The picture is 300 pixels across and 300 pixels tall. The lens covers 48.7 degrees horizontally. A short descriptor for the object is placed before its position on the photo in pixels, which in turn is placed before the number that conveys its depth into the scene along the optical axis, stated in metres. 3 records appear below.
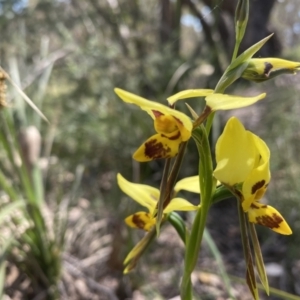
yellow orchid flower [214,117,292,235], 0.08
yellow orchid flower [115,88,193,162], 0.08
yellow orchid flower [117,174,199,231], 0.10
